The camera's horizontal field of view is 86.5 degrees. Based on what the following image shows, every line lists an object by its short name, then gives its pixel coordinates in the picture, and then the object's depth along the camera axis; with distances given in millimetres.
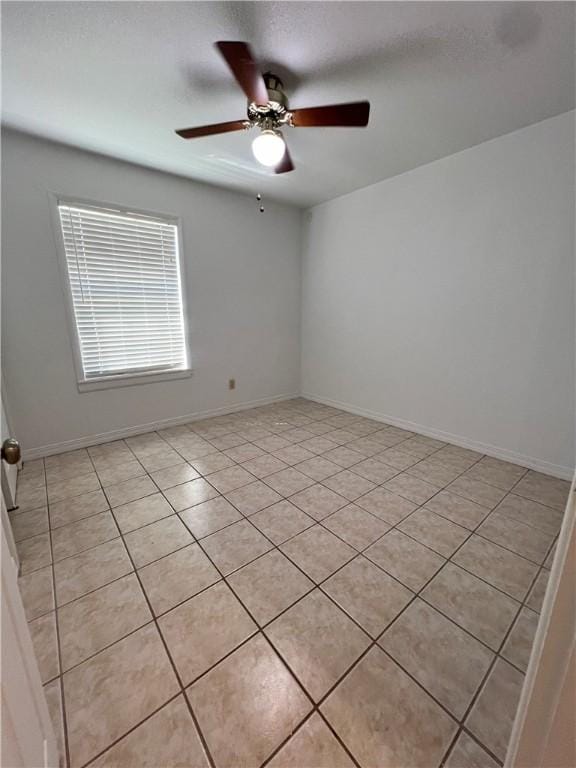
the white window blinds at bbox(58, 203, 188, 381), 2639
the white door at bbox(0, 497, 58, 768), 589
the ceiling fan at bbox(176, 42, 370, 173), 1423
